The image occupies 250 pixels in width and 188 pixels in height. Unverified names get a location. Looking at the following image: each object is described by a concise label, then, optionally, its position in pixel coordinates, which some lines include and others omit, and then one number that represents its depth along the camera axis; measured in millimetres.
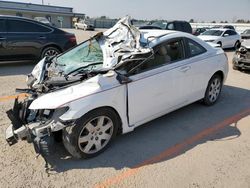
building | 36839
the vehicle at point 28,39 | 6200
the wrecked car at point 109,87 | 2420
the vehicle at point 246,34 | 15427
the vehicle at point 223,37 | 11822
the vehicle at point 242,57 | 6603
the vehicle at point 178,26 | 12423
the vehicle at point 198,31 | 16069
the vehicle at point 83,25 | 34683
